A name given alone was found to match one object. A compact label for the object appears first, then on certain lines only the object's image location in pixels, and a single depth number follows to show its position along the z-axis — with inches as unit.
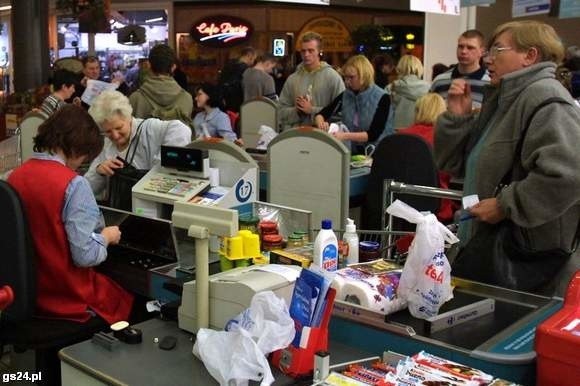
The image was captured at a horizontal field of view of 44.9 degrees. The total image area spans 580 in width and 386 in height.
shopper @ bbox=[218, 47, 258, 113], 323.0
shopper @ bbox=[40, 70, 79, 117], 227.5
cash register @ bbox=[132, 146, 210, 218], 128.3
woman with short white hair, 145.6
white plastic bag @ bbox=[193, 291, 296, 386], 65.2
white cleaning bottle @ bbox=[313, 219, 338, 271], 84.1
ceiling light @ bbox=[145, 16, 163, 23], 569.9
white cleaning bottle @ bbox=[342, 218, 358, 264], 95.0
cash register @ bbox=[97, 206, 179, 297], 104.8
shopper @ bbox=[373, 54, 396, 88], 367.2
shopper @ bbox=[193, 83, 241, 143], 234.7
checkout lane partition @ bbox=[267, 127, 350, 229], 168.2
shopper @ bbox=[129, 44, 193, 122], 207.5
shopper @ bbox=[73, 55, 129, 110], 290.2
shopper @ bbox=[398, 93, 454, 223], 177.8
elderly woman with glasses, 81.7
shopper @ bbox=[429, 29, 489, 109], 195.3
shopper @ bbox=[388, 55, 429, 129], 237.9
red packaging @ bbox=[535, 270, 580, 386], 58.5
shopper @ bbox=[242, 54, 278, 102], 316.5
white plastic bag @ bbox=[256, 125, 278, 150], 221.8
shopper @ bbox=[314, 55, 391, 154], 202.7
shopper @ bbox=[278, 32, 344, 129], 224.4
